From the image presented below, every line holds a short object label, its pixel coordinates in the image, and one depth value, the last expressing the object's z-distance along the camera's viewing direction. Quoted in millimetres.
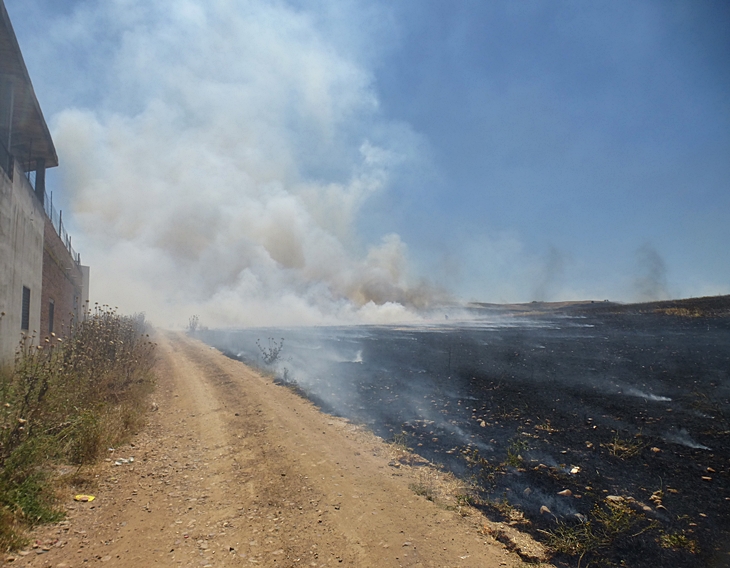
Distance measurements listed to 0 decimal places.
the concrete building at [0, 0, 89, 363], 9812
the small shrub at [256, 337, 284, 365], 16594
